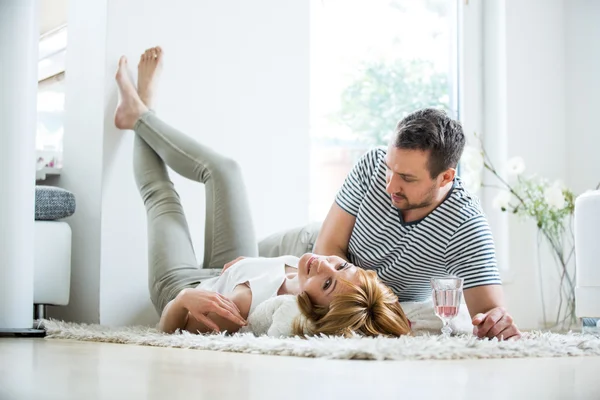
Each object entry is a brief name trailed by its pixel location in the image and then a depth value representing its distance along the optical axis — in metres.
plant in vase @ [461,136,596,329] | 3.78
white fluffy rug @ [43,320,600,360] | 1.61
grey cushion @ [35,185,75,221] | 2.68
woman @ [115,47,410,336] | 1.99
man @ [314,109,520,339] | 2.20
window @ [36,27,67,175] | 3.23
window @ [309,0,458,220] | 3.96
